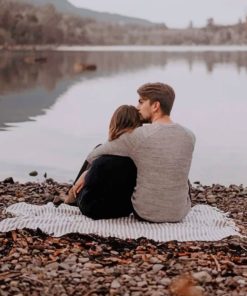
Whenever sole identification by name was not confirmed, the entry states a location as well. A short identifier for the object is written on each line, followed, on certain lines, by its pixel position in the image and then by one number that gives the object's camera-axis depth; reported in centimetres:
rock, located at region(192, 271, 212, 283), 401
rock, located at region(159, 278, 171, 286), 393
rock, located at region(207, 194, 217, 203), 678
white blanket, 489
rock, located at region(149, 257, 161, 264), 430
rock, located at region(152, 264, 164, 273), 416
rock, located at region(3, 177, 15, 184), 772
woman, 518
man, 514
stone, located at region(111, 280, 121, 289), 386
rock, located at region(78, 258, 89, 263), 427
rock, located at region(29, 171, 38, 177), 889
